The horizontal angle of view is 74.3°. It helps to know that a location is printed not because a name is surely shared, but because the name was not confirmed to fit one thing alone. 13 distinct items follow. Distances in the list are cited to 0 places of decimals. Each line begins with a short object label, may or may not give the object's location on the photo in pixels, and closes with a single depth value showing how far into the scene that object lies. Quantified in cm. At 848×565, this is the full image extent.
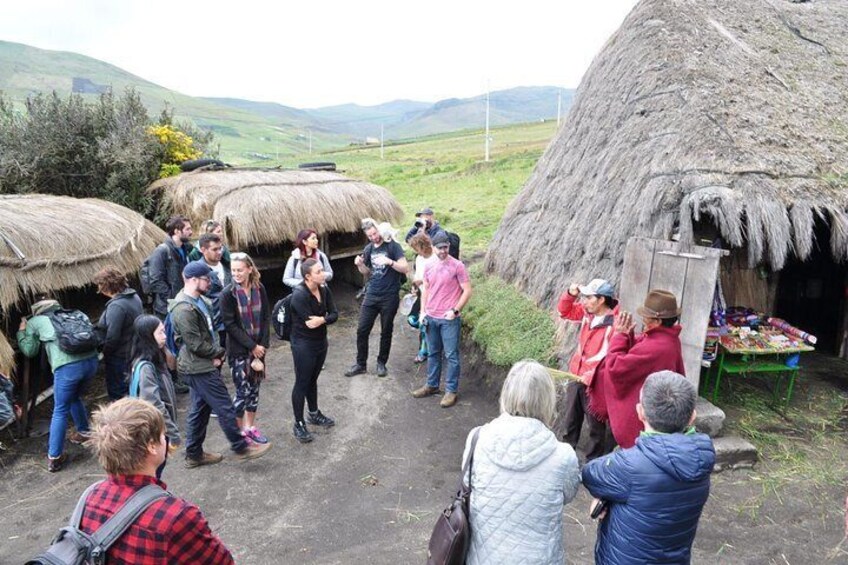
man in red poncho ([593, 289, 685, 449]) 389
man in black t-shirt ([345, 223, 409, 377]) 709
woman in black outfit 534
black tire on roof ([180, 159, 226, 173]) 1045
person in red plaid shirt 214
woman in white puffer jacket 252
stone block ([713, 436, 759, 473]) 510
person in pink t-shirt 633
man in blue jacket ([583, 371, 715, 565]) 246
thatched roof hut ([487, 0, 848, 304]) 566
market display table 598
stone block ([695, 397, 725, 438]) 523
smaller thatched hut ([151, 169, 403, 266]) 909
